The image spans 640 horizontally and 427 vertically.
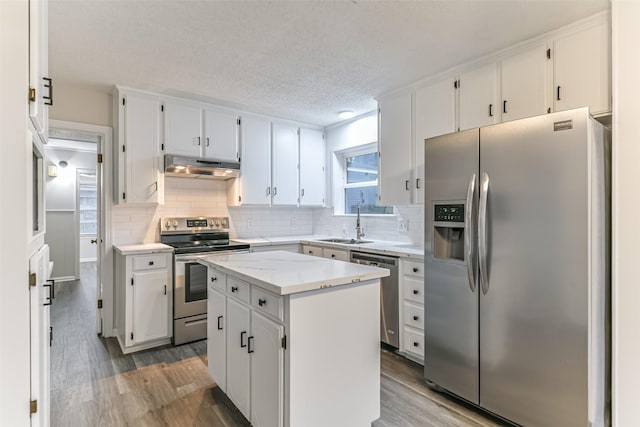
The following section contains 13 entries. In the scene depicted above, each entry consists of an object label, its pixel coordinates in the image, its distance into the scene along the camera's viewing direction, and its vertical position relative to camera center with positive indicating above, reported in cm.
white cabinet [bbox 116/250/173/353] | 304 -80
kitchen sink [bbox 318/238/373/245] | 388 -33
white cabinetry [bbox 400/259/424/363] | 275 -80
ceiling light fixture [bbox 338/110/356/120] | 394 +118
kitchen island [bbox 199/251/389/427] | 158 -66
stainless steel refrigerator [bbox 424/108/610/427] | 169 -32
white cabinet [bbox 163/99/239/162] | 345 +89
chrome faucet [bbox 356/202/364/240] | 396 -20
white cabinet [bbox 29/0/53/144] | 108 +52
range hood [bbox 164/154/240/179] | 336 +48
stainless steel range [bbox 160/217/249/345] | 324 -66
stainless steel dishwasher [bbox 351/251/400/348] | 297 -78
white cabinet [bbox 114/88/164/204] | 322 +65
